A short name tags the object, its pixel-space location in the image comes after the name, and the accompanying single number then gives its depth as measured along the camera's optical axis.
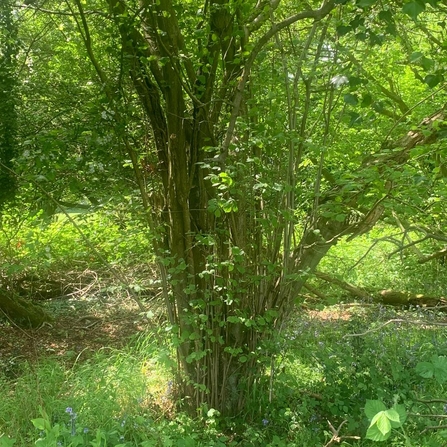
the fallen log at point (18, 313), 6.37
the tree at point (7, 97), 4.27
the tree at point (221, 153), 3.26
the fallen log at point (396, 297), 7.51
